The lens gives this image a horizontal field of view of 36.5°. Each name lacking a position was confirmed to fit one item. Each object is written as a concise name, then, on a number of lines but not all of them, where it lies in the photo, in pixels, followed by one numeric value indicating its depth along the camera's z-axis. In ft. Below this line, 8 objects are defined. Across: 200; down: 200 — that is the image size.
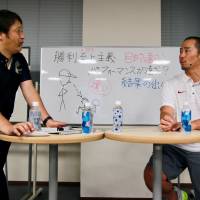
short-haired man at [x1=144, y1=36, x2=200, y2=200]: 6.74
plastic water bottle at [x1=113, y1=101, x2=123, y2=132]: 6.10
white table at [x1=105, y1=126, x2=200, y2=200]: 4.76
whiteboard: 10.68
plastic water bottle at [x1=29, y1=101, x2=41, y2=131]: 5.62
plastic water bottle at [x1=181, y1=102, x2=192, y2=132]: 5.68
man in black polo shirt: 5.86
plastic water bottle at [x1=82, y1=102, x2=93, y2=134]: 5.53
